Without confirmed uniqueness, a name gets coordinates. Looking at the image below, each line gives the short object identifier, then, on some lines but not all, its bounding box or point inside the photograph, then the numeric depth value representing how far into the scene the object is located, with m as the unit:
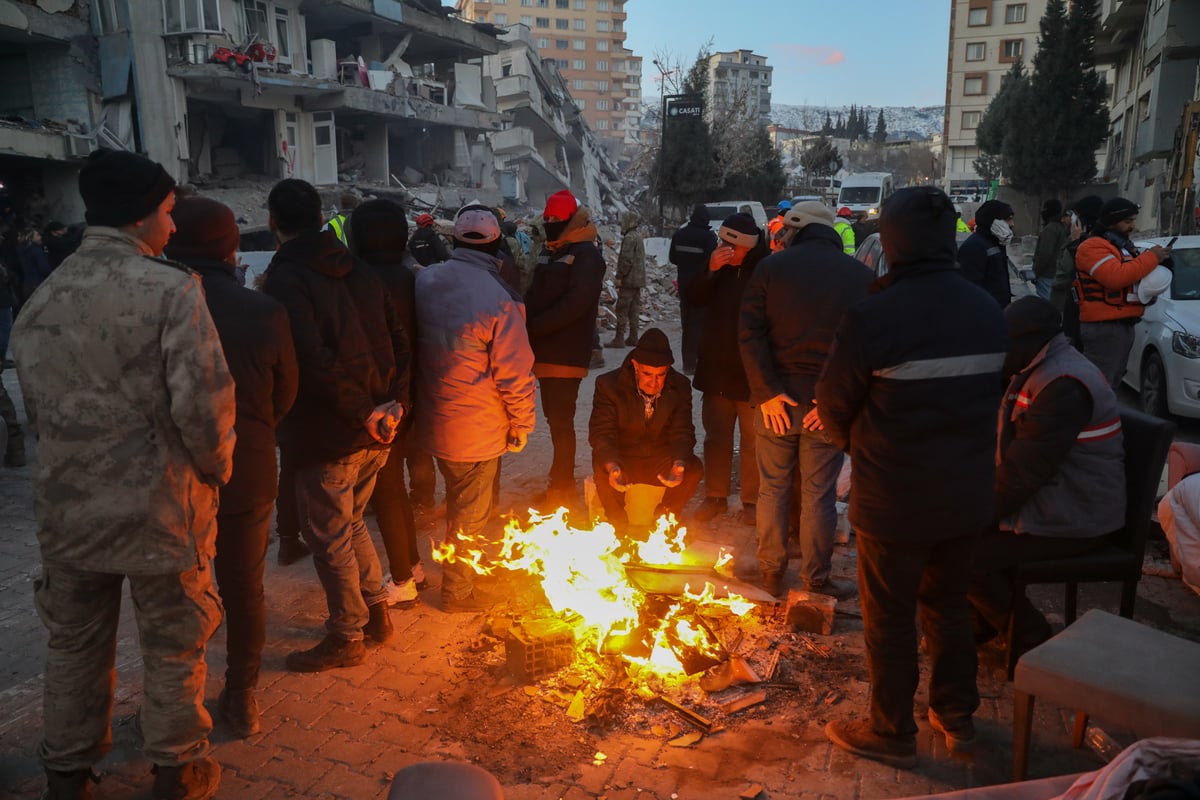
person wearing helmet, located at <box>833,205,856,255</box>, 10.90
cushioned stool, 2.73
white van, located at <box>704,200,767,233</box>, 25.44
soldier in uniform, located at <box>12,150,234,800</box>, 2.72
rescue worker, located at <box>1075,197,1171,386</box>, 6.98
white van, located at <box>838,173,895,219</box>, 36.22
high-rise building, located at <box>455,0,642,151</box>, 94.81
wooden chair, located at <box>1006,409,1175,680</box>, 3.87
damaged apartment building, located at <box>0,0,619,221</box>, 20.84
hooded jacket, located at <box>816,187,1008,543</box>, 3.03
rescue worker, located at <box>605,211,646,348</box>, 12.99
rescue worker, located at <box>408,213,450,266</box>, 8.09
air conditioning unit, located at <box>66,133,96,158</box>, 20.00
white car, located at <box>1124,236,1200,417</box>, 8.08
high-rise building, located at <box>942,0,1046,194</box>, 59.44
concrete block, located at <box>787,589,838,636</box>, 4.37
